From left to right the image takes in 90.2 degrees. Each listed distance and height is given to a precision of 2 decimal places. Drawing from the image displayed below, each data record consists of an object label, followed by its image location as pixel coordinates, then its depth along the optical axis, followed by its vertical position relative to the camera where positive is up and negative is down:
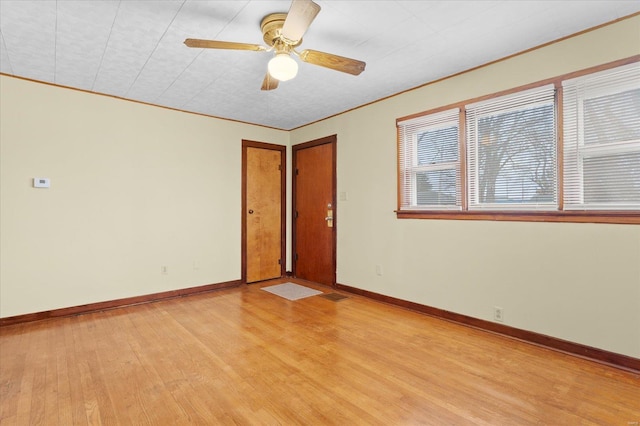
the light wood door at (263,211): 5.01 +0.03
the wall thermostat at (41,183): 3.33 +0.32
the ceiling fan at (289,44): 1.87 +1.15
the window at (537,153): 2.34 +0.52
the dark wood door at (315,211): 4.76 +0.03
